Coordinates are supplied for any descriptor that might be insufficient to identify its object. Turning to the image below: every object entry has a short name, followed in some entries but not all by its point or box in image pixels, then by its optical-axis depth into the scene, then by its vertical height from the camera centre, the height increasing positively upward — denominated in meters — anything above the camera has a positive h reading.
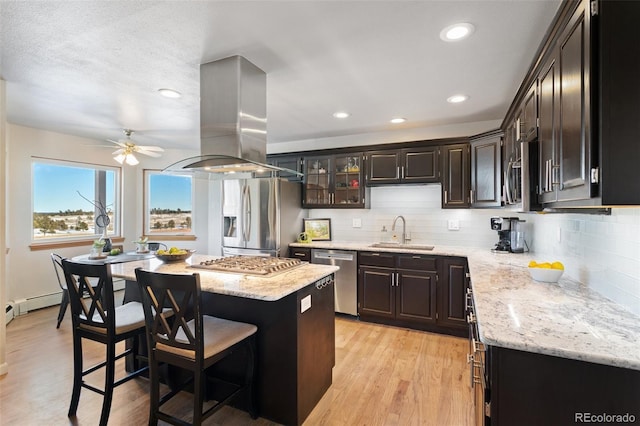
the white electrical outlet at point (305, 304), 1.96 -0.60
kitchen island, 1.92 -0.76
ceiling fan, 3.80 +0.79
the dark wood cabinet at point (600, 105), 1.03 +0.39
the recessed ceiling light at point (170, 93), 2.80 +1.12
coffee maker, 3.24 -0.22
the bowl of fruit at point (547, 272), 1.99 -0.39
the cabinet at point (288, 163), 4.61 +0.77
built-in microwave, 1.81 +0.23
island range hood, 2.20 +0.72
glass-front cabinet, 4.25 +0.45
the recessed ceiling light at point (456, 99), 2.92 +1.11
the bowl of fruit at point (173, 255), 2.65 -0.37
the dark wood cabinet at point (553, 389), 1.05 -0.64
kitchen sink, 3.84 -0.43
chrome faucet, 4.17 -0.22
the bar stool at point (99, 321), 1.86 -0.70
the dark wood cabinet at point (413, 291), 3.37 -0.91
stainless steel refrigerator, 4.05 -0.04
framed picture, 4.62 -0.23
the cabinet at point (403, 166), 3.81 +0.61
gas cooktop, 2.20 -0.41
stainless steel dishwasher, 3.87 -0.84
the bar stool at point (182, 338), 1.59 -0.72
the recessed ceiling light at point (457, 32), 1.79 +1.09
